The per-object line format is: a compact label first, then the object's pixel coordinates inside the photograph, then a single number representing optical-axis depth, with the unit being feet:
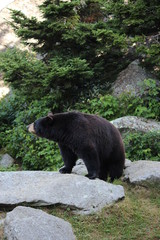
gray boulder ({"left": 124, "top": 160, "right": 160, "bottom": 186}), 36.06
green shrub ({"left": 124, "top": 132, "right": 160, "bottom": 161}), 51.83
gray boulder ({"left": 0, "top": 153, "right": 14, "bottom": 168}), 71.53
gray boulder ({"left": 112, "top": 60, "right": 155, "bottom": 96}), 66.90
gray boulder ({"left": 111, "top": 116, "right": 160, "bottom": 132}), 55.47
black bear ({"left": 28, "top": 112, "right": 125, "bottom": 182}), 35.32
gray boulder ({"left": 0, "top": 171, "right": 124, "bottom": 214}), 30.68
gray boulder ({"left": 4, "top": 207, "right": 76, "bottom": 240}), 24.89
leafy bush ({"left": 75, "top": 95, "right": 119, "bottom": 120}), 63.00
